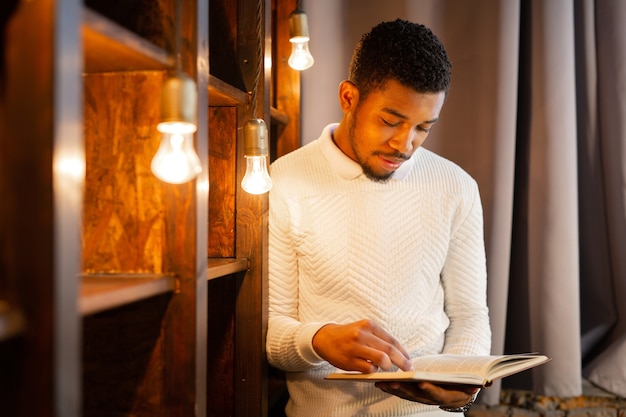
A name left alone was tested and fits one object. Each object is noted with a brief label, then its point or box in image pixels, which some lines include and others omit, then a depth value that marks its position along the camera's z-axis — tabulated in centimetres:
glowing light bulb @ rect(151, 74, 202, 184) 82
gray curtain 181
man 144
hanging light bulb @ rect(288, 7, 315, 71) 145
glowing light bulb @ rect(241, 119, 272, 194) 120
